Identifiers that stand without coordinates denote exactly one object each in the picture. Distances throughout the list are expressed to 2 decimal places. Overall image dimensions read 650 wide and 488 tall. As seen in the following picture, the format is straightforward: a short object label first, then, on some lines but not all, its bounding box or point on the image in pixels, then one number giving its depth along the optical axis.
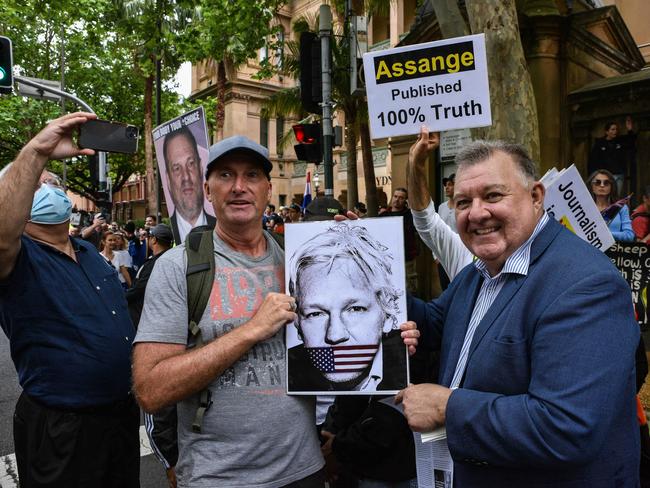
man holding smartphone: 2.44
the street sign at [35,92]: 10.61
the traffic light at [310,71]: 8.25
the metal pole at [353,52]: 8.06
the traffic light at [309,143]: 8.52
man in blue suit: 1.36
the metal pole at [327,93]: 7.87
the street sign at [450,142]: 10.00
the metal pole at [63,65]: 24.07
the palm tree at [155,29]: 9.30
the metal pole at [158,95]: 16.14
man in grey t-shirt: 1.73
